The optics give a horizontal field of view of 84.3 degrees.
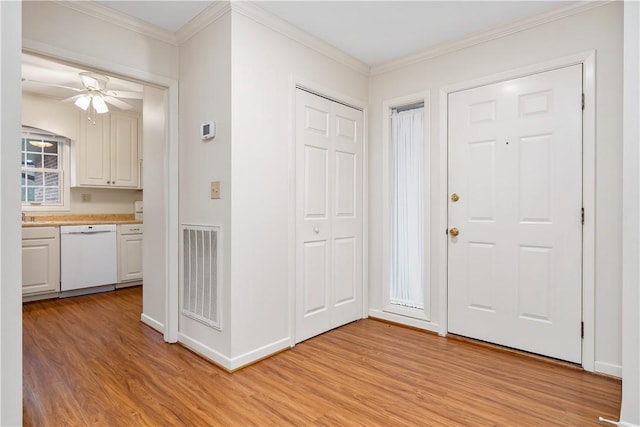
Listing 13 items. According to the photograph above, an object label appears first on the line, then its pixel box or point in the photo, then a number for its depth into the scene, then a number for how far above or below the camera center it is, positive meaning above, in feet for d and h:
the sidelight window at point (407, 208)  11.23 +0.03
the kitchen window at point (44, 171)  15.10 +1.66
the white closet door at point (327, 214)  9.44 -0.16
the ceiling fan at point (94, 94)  11.55 +3.93
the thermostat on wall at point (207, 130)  8.11 +1.83
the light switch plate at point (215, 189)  8.02 +0.44
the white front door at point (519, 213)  7.99 -0.10
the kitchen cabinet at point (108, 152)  15.74 +2.64
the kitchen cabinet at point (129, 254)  15.60 -2.05
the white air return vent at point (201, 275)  8.18 -1.62
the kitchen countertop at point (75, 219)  13.90 -0.48
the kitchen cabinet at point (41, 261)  13.21 -2.00
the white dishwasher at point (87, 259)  14.08 -2.07
